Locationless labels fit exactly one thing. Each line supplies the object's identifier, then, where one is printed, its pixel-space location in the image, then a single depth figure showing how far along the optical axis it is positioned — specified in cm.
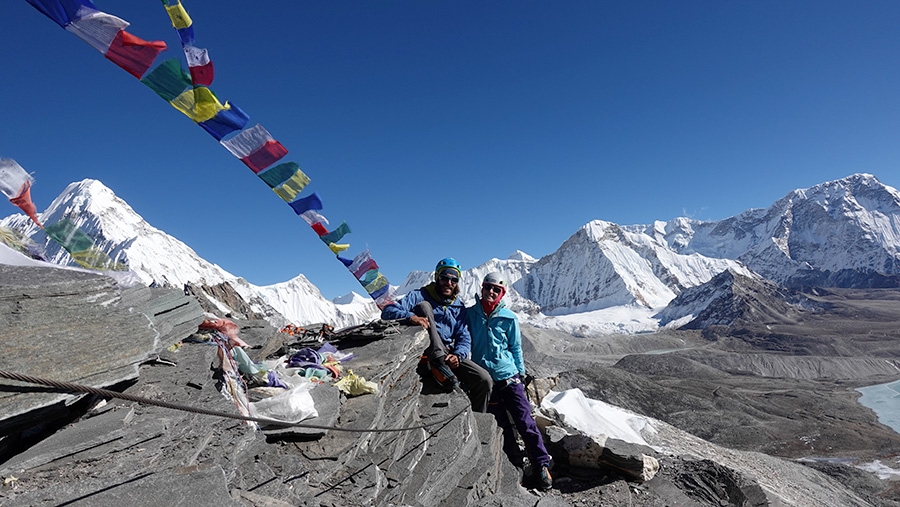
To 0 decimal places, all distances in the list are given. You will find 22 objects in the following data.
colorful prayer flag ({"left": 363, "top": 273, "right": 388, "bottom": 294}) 1296
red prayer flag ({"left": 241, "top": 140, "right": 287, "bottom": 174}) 860
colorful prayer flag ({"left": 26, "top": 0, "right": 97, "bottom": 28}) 520
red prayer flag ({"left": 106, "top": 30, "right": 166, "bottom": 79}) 580
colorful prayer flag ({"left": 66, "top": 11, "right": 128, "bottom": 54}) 551
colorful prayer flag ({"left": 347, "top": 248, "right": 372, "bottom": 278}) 1235
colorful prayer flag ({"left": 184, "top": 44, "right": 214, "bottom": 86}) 647
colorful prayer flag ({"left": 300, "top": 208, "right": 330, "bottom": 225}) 1052
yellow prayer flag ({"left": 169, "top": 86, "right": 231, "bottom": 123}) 682
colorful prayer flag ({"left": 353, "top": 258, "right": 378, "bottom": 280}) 1245
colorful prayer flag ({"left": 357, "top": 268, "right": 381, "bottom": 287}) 1266
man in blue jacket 682
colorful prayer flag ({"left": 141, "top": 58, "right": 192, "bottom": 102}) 641
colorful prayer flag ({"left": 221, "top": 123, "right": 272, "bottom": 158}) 833
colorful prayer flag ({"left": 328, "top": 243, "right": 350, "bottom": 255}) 1144
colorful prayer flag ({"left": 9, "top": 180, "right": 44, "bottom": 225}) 790
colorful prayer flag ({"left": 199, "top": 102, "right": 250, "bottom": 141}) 736
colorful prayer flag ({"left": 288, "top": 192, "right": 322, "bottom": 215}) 1027
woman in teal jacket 655
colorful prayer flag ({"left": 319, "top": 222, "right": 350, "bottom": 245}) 1138
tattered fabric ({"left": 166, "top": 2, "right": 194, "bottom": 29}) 616
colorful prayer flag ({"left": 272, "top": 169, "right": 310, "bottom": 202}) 948
